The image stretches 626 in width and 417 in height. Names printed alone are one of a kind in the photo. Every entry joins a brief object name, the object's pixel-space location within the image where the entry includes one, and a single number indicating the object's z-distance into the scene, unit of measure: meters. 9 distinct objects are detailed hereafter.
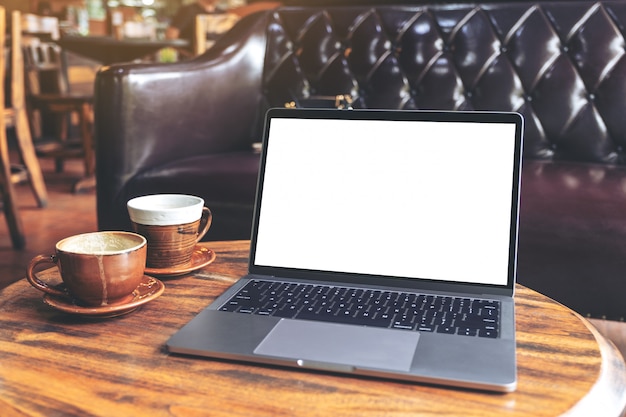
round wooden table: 0.53
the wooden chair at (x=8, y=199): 2.59
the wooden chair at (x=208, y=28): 3.81
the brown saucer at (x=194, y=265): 0.85
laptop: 0.68
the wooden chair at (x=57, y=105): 3.78
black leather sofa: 1.39
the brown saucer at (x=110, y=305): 0.70
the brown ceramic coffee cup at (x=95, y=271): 0.69
